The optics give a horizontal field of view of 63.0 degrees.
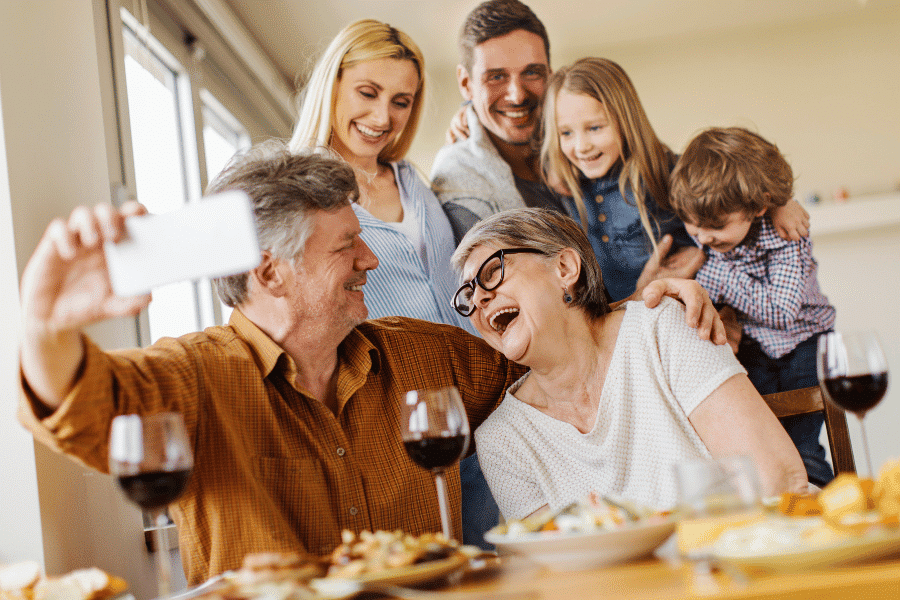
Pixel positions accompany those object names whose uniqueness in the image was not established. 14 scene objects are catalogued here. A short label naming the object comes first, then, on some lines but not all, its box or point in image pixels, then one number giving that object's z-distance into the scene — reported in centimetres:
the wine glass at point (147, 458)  86
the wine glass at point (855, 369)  95
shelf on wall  250
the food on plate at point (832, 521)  70
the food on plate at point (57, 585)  90
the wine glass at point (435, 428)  99
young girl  227
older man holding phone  99
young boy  218
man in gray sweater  235
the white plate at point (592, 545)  81
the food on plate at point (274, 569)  78
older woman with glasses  145
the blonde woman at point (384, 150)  217
